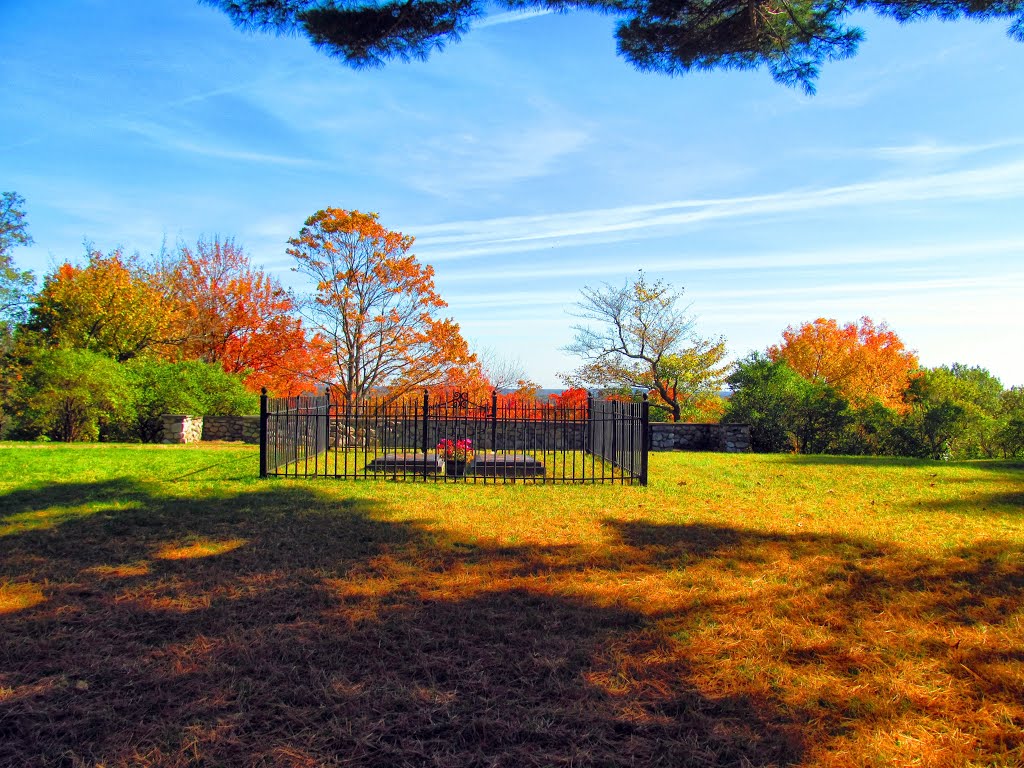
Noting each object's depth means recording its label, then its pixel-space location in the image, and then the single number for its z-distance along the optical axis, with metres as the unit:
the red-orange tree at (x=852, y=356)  34.75
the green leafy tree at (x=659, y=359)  21.97
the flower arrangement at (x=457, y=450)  10.62
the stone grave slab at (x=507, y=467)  10.48
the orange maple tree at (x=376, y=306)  20.91
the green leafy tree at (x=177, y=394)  15.77
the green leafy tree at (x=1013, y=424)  14.64
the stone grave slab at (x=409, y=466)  10.54
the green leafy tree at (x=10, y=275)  23.67
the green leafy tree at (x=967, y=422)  14.69
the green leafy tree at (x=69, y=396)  14.43
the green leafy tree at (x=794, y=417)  15.76
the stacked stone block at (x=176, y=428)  15.24
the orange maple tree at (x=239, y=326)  25.23
